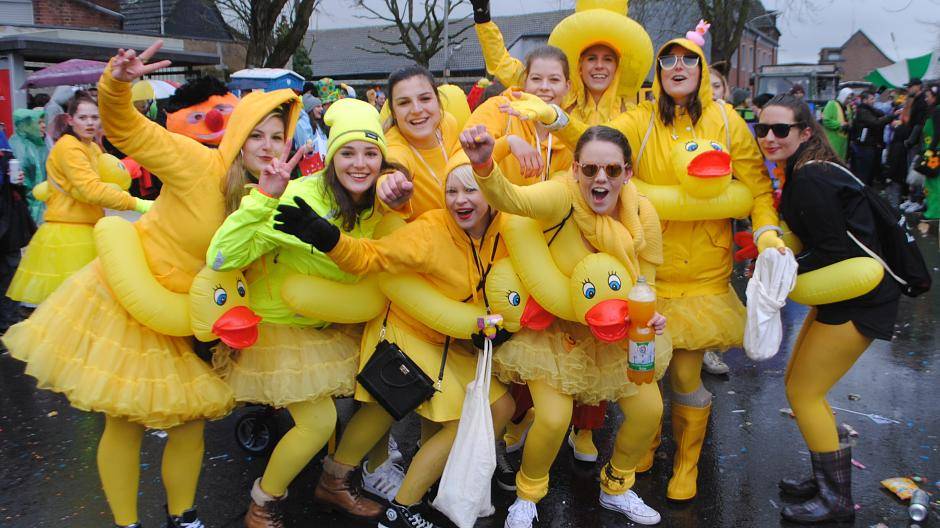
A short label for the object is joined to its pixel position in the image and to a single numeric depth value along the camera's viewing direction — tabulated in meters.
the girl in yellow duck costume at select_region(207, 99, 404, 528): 3.22
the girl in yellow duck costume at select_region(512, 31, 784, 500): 3.69
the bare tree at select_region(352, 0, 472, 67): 32.47
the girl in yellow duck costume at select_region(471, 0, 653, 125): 4.13
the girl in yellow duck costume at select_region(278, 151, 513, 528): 3.20
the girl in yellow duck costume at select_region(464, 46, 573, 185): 3.68
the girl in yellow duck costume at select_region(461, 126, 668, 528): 3.22
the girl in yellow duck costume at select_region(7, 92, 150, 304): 5.64
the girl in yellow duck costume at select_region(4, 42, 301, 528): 2.92
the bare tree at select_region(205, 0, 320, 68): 15.30
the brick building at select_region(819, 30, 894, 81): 83.31
